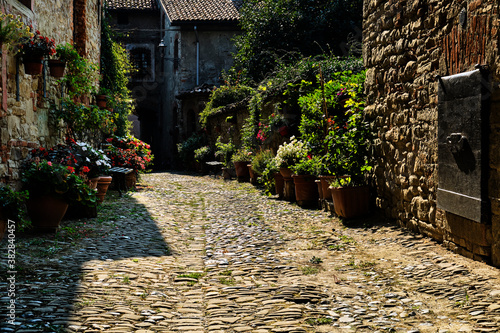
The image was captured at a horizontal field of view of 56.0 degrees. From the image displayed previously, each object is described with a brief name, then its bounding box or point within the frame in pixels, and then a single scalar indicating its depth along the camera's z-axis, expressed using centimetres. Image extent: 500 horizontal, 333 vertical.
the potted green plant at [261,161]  1086
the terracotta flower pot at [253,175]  1210
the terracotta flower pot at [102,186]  797
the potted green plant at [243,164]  1312
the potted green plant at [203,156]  1787
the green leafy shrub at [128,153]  1103
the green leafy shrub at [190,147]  1970
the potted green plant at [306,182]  823
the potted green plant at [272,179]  962
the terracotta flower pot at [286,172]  894
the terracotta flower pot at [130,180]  1093
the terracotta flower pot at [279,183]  958
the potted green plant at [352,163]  641
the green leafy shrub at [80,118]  784
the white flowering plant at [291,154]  872
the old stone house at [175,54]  2170
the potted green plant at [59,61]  728
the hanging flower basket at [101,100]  1027
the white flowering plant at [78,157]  674
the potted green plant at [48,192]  580
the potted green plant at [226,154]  1471
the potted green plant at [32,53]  615
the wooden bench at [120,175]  965
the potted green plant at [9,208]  470
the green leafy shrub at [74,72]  775
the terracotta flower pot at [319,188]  766
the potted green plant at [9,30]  515
